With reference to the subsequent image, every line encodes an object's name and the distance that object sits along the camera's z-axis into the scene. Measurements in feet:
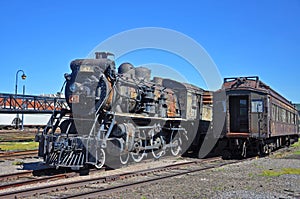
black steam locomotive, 41.04
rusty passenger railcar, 60.70
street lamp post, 129.80
